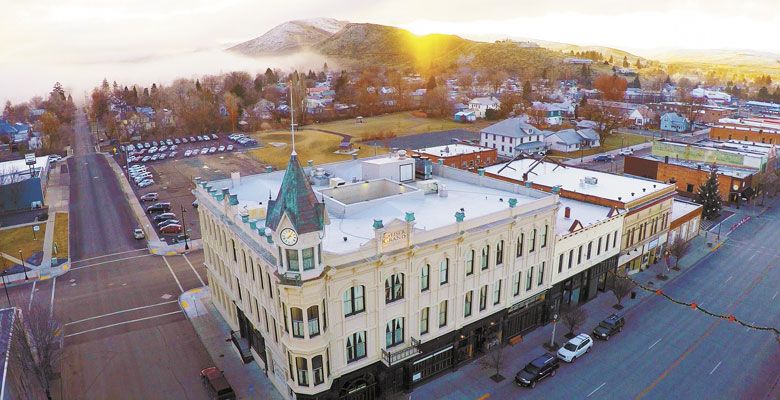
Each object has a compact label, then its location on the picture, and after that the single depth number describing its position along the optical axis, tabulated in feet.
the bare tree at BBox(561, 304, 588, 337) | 134.10
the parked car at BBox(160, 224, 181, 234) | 220.23
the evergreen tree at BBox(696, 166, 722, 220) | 225.95
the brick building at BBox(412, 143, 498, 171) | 301.22
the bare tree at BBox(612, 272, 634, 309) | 149.59
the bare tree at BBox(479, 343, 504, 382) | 119.24
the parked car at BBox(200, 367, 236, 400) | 108.99
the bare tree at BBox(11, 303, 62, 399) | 113.09
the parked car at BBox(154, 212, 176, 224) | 235.40
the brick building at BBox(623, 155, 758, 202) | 249.14
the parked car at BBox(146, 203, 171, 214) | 252.62
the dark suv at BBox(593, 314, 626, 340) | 135.64
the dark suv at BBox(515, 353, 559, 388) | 116.16
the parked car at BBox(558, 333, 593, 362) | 125.70
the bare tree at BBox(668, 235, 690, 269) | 176.04
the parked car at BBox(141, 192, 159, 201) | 274.98
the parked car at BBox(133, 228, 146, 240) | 214.07
